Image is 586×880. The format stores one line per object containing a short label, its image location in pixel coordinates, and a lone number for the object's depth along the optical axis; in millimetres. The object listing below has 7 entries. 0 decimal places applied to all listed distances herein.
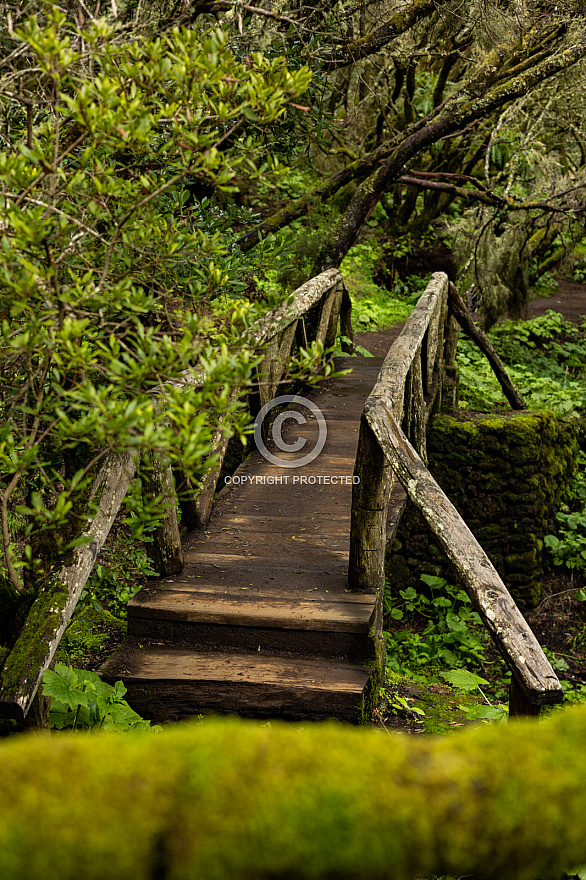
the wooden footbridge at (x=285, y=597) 2856
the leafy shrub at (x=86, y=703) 2682
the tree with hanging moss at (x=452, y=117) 7039
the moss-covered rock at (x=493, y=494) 7066
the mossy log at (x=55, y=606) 2391
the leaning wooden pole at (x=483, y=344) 7491
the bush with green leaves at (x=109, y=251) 1935
